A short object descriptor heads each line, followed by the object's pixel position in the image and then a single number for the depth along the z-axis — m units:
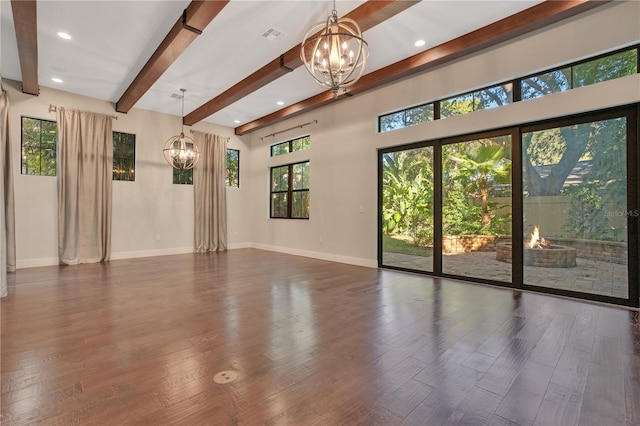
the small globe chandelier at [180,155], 6.40
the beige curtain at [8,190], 4.89
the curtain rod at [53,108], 6.04
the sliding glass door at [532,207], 3.53
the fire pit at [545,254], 3.88
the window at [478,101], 4.35
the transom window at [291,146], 7.53
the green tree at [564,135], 3.54
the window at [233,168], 8.98
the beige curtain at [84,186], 6.09
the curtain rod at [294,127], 7.16
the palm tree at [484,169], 4.42
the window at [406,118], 5.21
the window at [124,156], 6.96
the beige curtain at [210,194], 8.09
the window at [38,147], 5.88
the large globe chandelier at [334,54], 2.86
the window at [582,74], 3.46
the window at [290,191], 7.64
